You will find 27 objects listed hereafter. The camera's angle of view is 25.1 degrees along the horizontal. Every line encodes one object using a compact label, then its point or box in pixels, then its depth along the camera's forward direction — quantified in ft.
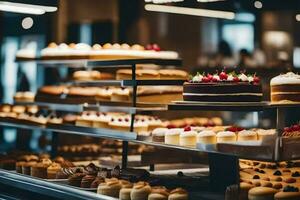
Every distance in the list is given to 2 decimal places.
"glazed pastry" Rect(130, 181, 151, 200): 16.87
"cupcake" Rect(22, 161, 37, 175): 21.65
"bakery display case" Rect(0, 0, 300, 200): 16.76
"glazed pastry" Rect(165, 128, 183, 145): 17.97
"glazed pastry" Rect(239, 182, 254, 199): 15.76
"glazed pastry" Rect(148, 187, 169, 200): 16.51
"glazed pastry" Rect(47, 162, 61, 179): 20.77
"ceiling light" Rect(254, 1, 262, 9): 28.45
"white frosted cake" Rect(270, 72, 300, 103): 16.61
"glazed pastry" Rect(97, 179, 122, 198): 17.60
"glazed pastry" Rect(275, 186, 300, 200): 14.80
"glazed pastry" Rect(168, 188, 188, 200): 16.30
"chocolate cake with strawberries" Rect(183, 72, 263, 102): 16.78
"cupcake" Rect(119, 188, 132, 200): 17.13
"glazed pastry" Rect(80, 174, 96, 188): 18.62
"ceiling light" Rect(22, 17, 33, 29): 34.44
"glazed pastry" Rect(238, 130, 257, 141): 16.72
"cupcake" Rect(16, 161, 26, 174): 22.21
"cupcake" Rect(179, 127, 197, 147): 17.51
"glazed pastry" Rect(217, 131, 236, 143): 16.77
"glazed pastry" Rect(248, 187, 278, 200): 15.17
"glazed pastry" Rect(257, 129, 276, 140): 16.85
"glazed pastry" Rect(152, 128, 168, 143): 18.33
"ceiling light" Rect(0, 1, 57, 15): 22.99
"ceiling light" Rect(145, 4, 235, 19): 25.16
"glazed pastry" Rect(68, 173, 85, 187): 19.04
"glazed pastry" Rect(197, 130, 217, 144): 17.13
